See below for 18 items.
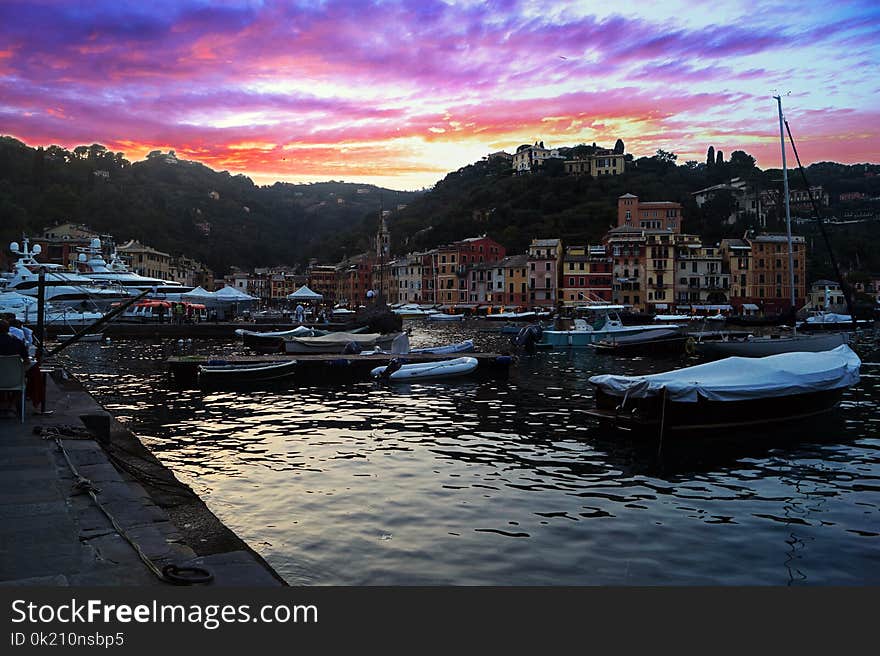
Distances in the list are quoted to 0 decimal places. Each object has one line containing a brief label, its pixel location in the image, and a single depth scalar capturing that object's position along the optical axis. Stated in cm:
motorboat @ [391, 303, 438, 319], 10788
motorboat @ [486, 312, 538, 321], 9356
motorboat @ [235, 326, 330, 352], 4253
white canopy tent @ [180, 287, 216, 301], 5822
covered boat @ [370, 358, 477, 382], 2869
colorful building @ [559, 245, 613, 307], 10800
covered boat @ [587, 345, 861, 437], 1630
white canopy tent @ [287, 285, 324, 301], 6662
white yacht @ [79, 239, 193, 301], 4105
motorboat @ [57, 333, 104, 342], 4788
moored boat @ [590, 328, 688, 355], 4512
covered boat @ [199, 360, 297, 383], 2732
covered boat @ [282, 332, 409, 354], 3397
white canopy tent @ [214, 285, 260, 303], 5975
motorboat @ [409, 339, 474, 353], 3562
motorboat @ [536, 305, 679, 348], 4956
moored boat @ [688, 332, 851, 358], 3634
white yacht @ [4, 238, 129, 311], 3909
